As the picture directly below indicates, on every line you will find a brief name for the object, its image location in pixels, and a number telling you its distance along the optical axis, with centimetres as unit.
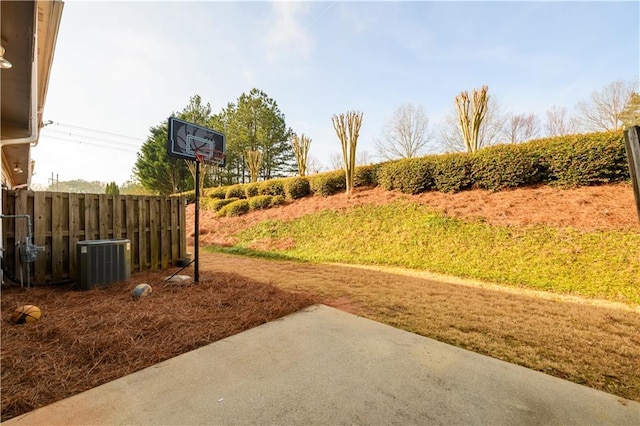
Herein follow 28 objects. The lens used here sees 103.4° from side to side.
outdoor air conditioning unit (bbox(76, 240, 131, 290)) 375
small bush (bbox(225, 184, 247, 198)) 1525
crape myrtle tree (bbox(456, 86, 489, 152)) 955
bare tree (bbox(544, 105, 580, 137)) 1764
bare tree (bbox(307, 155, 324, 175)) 2723
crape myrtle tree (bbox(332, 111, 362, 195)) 1062
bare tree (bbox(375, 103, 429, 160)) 2048
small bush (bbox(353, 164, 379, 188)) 1111
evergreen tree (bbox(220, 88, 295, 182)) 2256
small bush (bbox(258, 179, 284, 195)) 1345
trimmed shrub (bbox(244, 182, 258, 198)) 1452
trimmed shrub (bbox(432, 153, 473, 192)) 855
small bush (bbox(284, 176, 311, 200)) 1255
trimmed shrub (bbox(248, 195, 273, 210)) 1290
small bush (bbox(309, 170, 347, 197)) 1158
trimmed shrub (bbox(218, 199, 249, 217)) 1332
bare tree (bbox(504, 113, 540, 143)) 1905
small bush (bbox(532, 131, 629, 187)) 628
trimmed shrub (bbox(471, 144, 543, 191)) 748
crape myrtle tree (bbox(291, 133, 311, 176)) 1422
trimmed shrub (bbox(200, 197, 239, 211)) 1473
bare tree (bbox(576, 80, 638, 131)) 1482
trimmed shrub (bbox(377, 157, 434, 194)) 929
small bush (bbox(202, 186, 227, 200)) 1639
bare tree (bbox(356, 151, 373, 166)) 2445
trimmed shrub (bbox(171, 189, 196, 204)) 1761
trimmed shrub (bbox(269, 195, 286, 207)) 1274
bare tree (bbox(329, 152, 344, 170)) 2607
